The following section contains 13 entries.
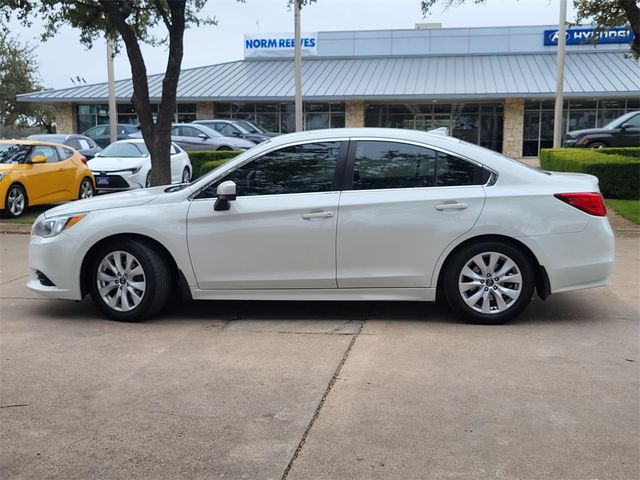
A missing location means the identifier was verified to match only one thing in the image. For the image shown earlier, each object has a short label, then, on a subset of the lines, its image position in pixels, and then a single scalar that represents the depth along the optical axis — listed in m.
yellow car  11.99
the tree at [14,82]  47.09
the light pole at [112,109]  20.86
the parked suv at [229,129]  23.56
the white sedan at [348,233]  5.43
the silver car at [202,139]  21.56
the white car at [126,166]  15.09
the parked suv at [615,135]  19.92
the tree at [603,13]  14.19
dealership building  31.23
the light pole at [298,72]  19.23
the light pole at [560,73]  20.59
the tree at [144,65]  11.45
